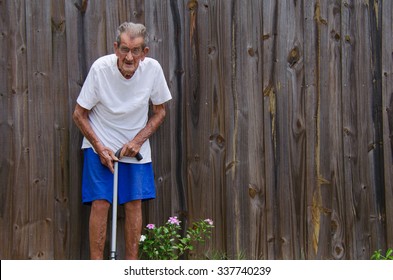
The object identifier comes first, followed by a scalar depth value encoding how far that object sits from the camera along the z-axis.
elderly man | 8.19
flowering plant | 8.58
